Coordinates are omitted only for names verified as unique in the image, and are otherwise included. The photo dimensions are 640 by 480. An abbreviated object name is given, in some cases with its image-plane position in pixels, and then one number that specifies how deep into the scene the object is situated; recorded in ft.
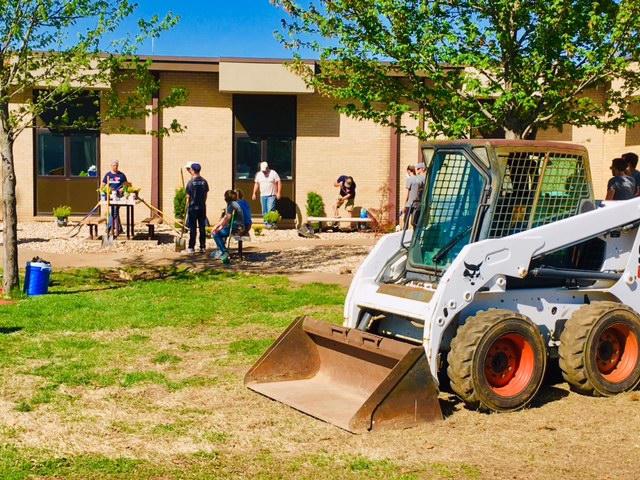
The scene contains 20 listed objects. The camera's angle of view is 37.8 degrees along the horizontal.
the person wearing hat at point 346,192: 83.14
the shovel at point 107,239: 63.67
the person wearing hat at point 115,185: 67.72
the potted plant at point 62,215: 78.79
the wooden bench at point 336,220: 79.46
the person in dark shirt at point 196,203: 59.98
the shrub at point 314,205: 84.68
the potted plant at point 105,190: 66.06
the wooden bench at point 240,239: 55.26
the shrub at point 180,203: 82.43
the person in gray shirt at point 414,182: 61.93
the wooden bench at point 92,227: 68.39
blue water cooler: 44.01
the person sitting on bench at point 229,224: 54.95
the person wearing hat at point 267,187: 82.07
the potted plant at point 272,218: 80.48
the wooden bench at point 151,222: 67.97
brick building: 84.79
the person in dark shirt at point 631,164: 36.06
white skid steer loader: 23.73
